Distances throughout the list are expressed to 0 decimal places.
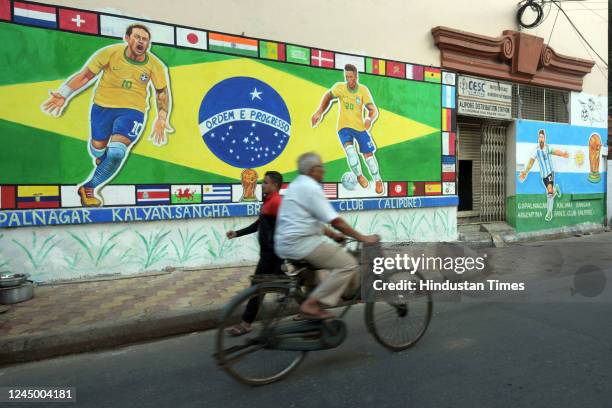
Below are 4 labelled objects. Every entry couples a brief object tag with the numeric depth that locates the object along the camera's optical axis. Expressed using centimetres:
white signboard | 1038
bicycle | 333
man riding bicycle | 344
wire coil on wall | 1104
